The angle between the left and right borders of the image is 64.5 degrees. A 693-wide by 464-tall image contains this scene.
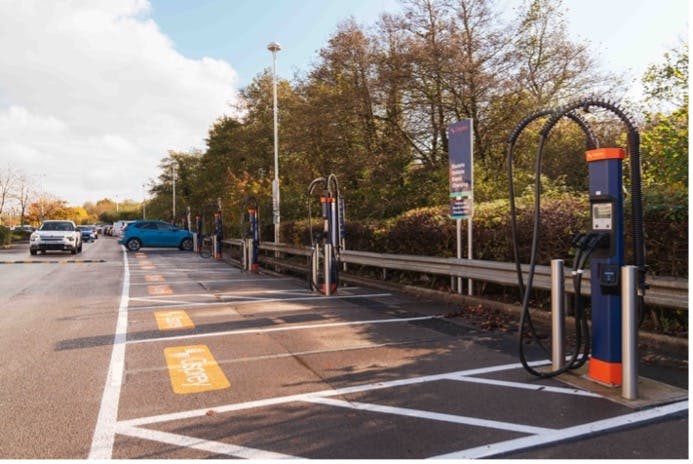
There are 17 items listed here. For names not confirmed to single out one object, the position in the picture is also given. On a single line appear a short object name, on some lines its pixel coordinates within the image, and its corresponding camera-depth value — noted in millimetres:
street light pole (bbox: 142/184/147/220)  96112
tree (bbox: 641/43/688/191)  7672
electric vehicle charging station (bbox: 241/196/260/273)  17422
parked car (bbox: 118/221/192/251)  31766
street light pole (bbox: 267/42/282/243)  20969
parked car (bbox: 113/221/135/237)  63928
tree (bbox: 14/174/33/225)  65125
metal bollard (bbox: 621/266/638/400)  4469
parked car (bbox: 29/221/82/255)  26516
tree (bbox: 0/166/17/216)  62156
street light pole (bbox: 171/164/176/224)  62500
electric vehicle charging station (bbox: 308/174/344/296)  11203
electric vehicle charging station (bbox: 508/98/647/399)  4633
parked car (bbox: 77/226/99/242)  50969
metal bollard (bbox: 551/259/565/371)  5094
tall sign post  9305
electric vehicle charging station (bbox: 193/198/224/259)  25234
